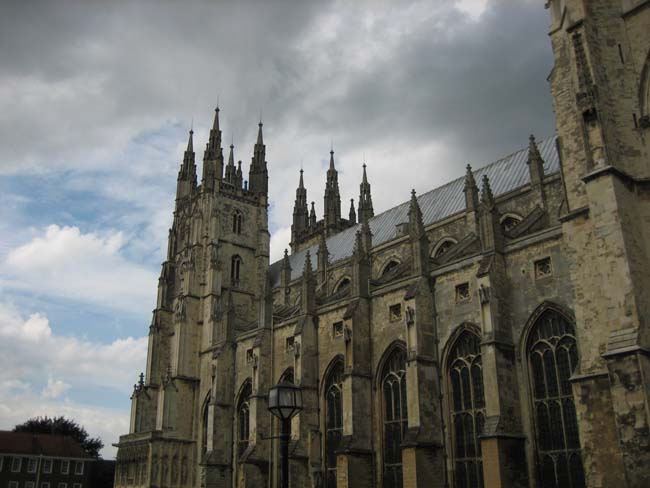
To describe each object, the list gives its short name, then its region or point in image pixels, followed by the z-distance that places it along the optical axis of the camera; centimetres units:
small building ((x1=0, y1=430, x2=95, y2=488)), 4906
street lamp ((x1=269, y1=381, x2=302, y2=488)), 1146
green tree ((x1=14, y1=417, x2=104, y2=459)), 6066
